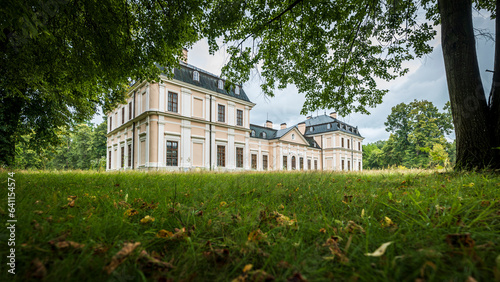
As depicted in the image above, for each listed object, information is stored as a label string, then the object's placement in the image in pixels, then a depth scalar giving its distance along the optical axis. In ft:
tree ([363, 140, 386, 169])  124.16
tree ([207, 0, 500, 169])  13.48
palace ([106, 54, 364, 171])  56.29
